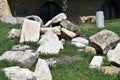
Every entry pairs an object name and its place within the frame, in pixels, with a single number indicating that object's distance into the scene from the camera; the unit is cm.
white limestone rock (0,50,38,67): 864
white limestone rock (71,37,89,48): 1053
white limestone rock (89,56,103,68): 866
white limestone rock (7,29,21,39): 1129
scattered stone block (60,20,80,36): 1114
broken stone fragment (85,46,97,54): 984
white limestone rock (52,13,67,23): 1145
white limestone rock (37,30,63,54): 964
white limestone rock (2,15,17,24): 1559
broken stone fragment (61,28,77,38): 1091
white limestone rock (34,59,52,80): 765
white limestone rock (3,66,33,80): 763
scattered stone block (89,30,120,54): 964
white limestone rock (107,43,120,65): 862
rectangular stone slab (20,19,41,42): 1072
